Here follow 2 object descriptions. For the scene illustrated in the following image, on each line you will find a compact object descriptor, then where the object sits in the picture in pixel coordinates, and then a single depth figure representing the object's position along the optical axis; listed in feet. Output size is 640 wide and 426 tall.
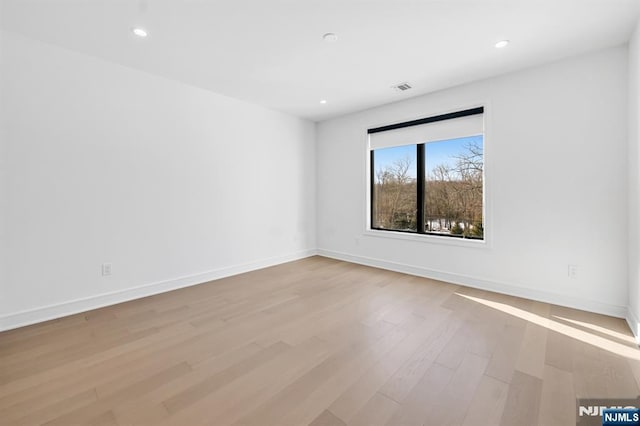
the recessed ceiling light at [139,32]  7.86
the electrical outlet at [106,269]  9.69
